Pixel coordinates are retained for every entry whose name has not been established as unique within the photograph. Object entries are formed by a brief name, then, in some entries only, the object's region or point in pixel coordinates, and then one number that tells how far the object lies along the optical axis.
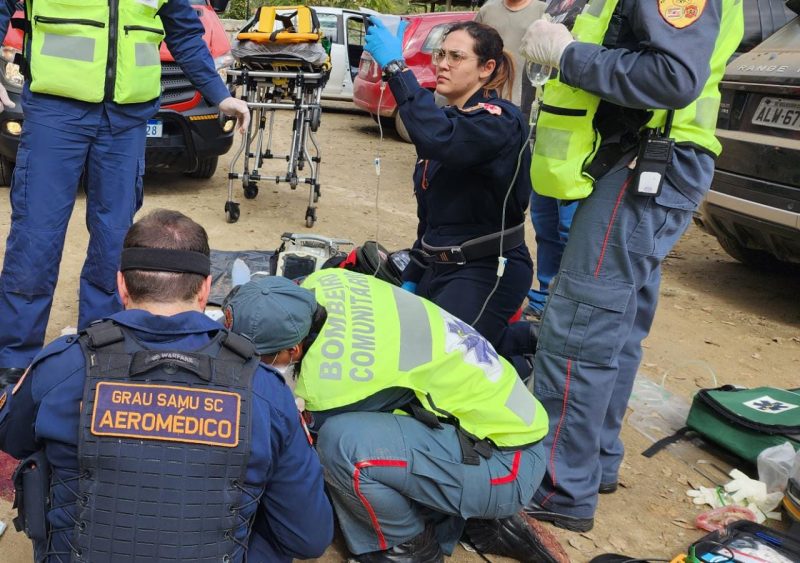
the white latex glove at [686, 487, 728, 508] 3.07
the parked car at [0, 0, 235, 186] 5.92
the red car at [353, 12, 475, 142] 9.00
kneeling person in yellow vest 2.24
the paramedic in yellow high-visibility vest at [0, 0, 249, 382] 3.17
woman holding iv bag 3.07
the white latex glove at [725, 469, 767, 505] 3.05
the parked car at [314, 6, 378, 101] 12.13
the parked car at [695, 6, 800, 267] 4.47
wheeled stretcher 5.85
